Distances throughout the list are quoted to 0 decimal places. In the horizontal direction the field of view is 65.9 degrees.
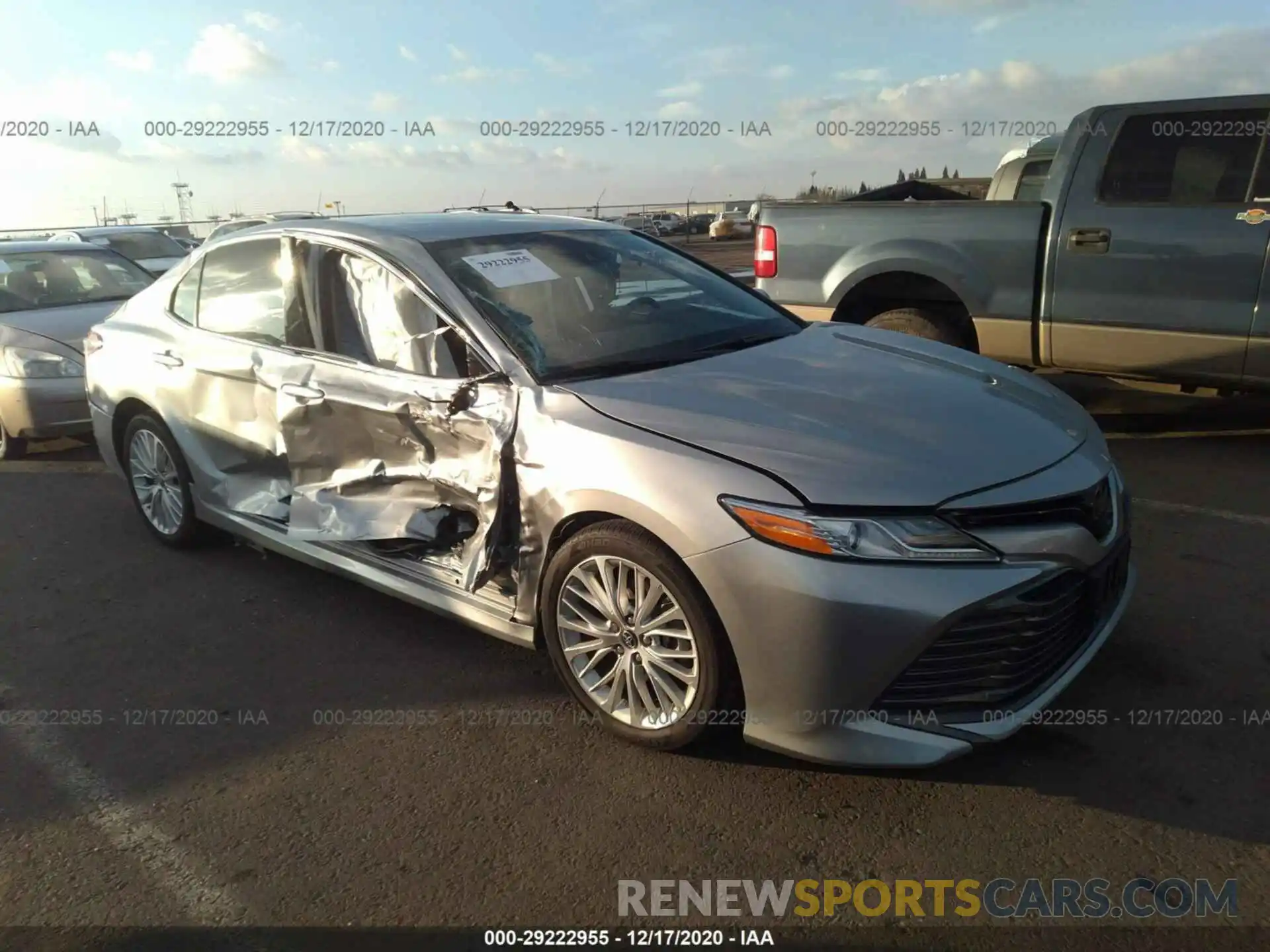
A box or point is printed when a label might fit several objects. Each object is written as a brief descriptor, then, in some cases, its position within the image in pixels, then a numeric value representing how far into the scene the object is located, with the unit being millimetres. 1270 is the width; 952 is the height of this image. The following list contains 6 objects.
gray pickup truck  5469
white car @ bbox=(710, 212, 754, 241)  35312
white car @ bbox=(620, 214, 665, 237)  32719
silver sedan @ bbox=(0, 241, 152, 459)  6738
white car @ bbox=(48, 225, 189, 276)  13852
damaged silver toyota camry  2596
